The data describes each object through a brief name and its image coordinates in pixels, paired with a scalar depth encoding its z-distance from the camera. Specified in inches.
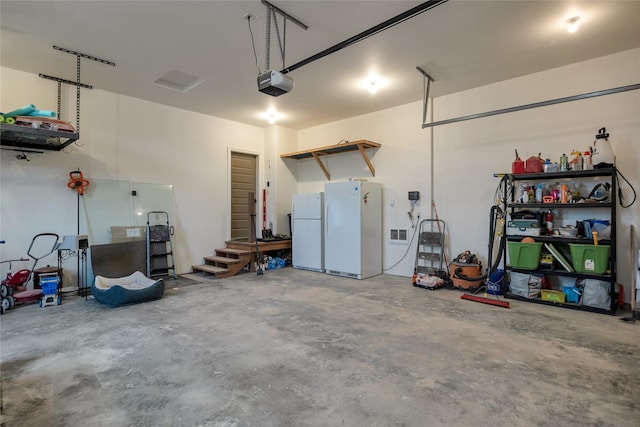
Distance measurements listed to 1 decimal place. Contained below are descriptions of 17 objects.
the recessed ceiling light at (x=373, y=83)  189.5
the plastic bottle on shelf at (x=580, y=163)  159.0
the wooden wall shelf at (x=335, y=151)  245.0
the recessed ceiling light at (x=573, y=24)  131.4
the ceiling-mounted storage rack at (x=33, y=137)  149.8
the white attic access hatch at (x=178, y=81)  192.4
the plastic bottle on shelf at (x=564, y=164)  161.9
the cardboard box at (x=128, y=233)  212.2
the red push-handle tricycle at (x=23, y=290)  159.5
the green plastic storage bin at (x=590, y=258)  150.2
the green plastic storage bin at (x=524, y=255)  168.1
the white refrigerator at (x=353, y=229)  229.1
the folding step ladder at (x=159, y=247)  225.3
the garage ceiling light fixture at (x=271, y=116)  255.8
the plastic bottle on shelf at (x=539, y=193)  173.6
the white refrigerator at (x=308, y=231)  255.4
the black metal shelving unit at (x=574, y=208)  148.2
